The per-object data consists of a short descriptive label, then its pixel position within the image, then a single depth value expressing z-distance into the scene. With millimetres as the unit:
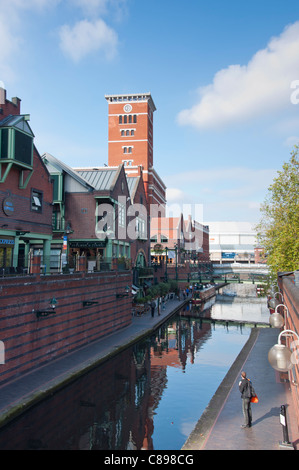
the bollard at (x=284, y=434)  9766
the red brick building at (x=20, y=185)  22812
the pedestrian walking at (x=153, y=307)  36906
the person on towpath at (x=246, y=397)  11523
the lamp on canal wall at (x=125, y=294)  29942
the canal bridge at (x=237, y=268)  102819
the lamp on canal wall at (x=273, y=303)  26612
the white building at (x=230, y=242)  164250
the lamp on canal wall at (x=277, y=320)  12117
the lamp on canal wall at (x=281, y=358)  7520
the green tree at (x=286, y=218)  25609
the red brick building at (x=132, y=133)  80812
